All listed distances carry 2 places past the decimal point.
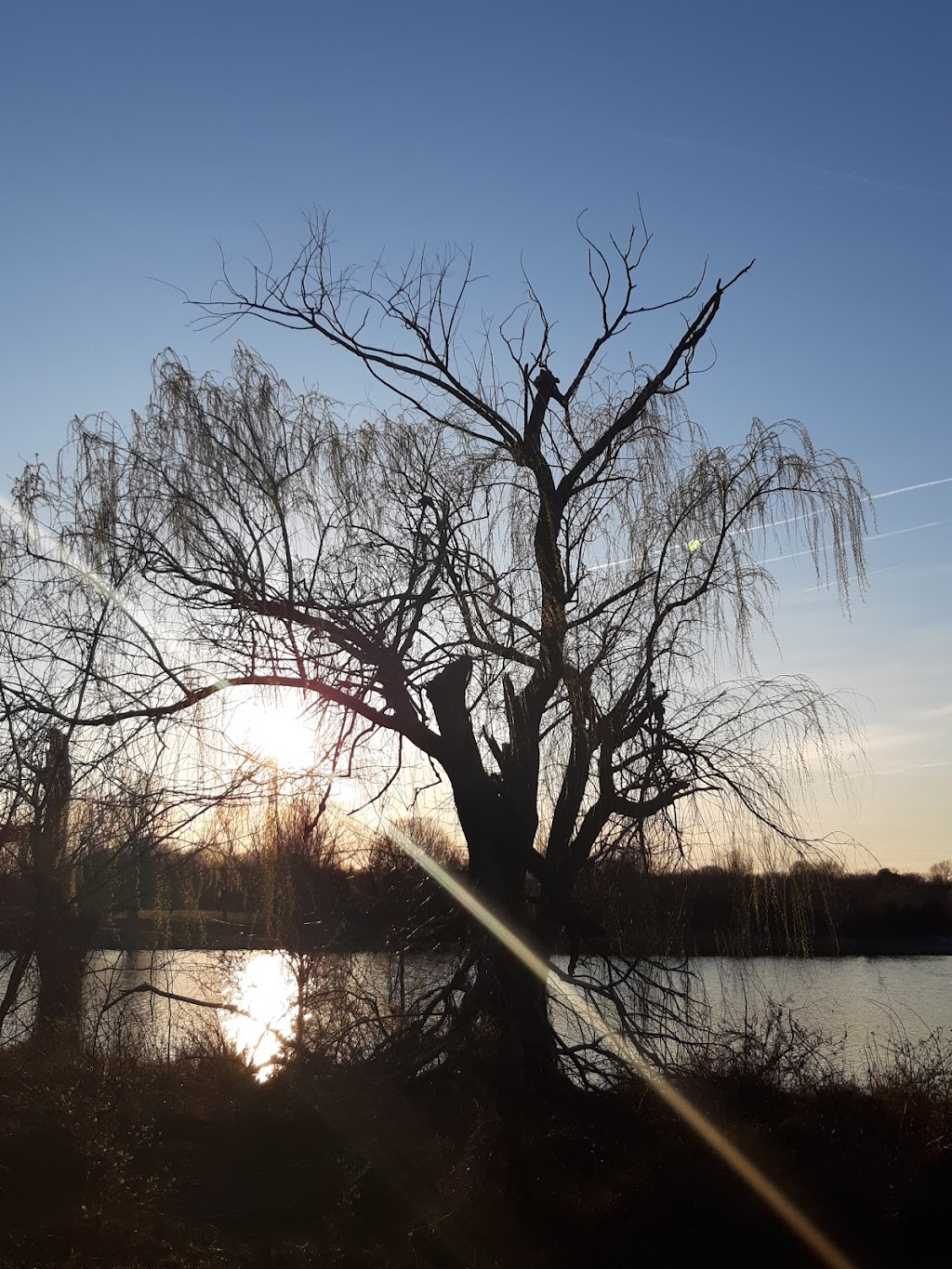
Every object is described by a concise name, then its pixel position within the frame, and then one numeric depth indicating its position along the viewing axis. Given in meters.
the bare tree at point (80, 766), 6.29
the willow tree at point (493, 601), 6.72
